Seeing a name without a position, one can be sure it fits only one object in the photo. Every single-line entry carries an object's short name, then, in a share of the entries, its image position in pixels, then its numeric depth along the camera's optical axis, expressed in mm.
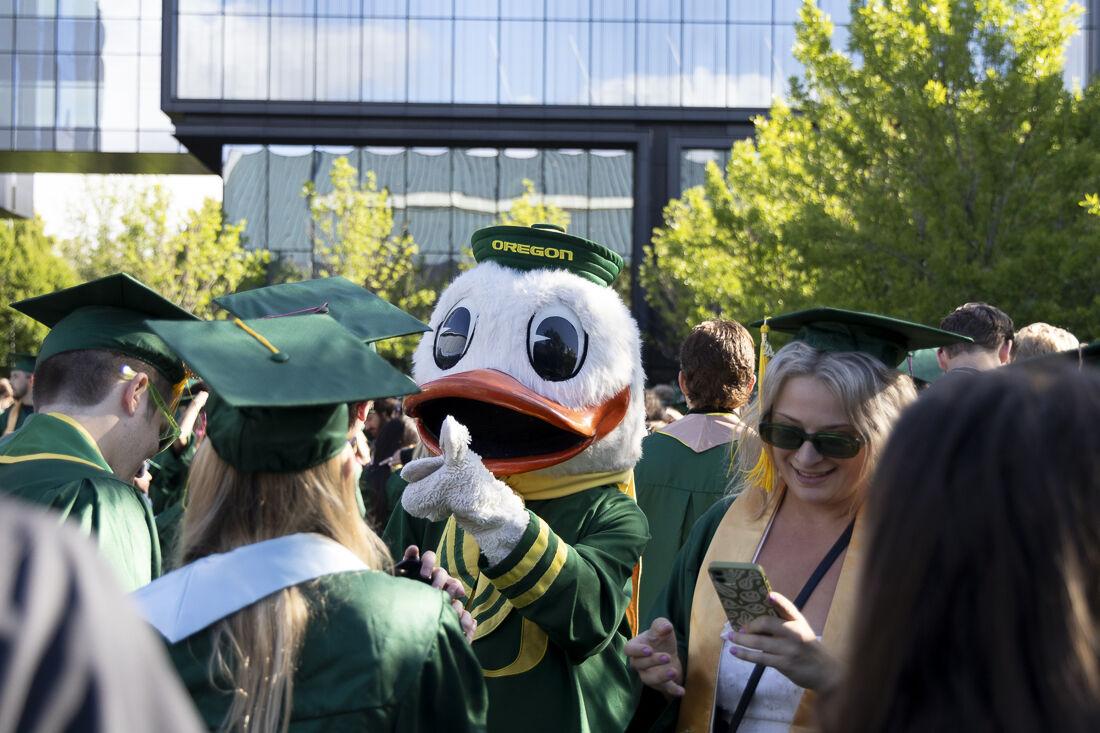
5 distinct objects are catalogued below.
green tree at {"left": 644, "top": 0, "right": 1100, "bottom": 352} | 13117
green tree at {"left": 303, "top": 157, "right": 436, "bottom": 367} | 31766
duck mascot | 3348
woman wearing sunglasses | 2973
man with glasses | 3672
